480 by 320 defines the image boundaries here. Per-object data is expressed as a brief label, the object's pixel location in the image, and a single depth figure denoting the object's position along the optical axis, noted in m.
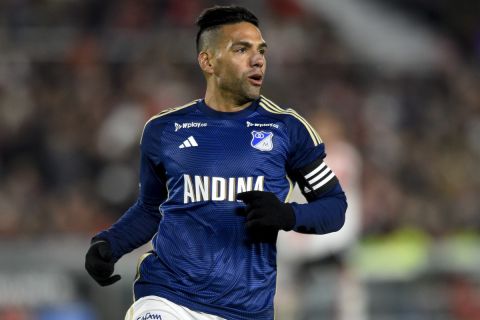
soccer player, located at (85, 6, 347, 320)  9.74
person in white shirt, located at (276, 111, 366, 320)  20.03
